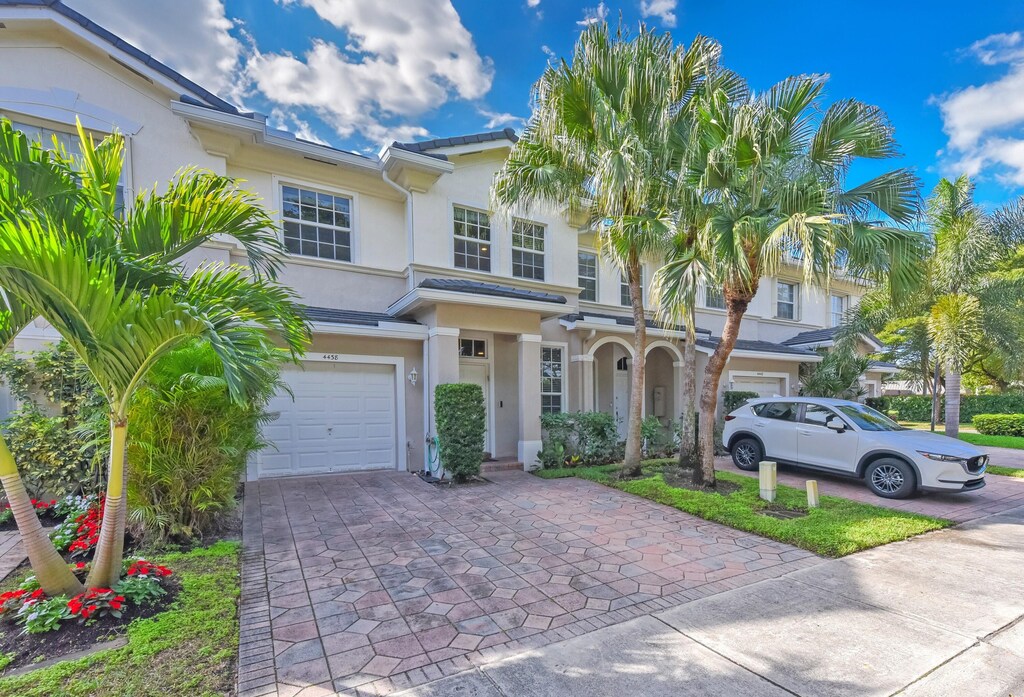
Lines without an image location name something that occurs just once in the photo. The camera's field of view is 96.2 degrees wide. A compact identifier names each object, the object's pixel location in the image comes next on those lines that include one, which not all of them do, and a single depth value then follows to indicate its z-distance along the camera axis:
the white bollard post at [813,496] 7.33
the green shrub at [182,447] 5.30
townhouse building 8.44
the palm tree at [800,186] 7.18
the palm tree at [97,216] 3.38
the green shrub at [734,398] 13.98
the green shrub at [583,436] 11.05
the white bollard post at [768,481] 7.55
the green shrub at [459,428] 8.80
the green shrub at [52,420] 6.67
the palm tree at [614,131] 8.01
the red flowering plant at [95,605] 3.56
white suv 7.68
